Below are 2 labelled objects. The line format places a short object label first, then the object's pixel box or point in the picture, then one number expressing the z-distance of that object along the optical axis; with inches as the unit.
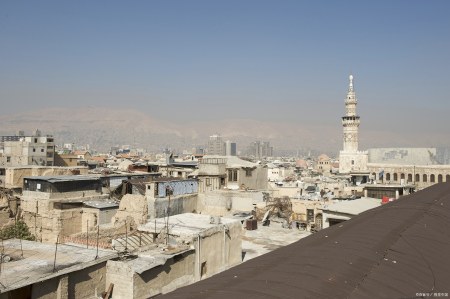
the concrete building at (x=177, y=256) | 540.7
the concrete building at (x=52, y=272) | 457.7
